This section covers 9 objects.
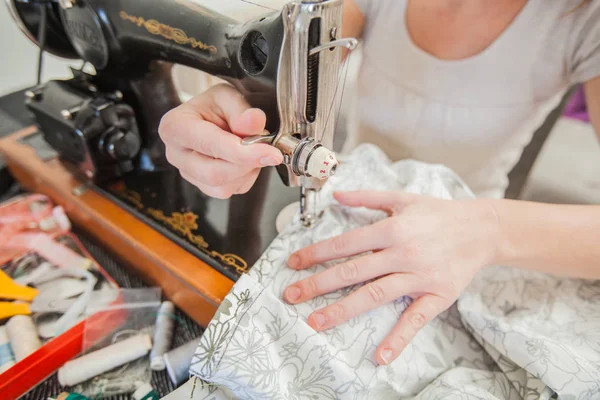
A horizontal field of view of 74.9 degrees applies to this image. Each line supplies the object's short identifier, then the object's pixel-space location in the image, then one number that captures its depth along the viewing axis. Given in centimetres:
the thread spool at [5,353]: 49
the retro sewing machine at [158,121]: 44
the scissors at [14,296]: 55
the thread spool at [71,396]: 48
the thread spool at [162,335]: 53
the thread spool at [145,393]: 50
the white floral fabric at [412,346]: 43
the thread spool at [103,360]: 51
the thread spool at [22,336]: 51
